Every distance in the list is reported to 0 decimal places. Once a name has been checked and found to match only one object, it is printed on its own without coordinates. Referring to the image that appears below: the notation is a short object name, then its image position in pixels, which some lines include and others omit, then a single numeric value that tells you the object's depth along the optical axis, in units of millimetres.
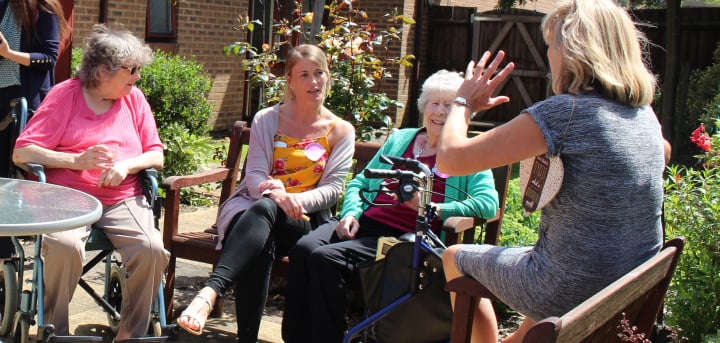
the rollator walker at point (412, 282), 3607
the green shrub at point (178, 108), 7441
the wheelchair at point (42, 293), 3891
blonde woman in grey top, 2773
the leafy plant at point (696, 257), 3629
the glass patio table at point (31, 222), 2945
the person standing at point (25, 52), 5082
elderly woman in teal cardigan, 3979
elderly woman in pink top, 3955
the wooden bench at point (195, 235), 4414
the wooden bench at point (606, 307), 1958
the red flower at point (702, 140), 4336
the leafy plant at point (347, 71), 5691
